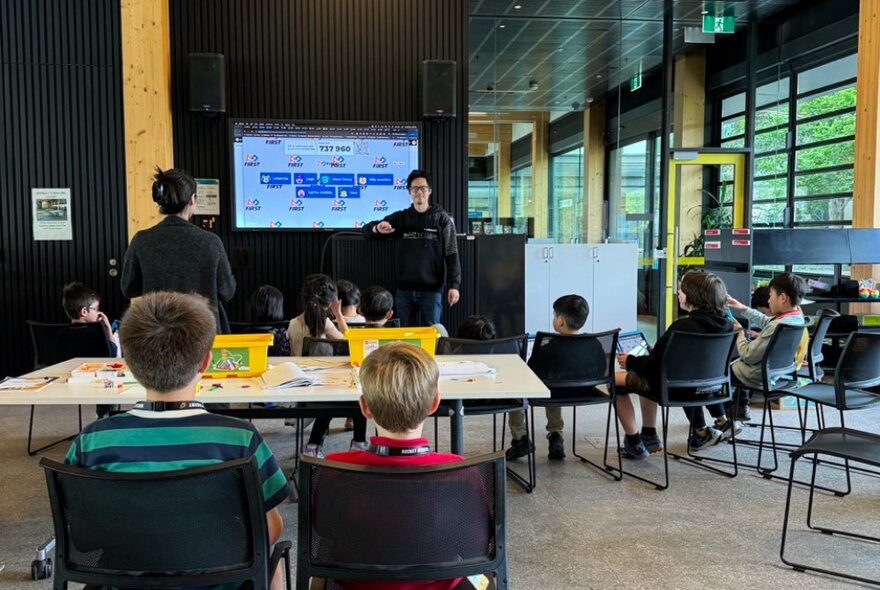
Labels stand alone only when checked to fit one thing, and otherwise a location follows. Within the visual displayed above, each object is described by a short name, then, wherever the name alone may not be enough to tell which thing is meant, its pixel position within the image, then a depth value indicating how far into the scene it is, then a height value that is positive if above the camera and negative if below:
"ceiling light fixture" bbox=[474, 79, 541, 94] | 8.17 +1.86
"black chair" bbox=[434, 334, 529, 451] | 3.45 -0.48
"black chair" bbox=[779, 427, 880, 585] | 2.55 -0.73
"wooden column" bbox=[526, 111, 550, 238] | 8.34 +0.92
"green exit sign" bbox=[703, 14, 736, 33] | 7.90 +2.53
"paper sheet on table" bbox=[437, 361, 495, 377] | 2.88 -0.48
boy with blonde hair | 1.66 -0.37
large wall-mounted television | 6.12 +0.69
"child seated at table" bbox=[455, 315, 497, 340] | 3.83 -0.41
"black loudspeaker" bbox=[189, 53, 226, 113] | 5.95 +1.44
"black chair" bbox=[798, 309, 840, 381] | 4.25 -0.57
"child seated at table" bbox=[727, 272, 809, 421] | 4.07 -0.41
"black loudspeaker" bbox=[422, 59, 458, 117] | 6.21 +1.44
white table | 2.53 -0.51
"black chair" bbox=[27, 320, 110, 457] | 4.13 -0.51
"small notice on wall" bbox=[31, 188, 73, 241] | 6.05 +0.34
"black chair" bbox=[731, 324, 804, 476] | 3.88 -0.62
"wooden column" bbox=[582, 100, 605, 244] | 8.57 +1.14
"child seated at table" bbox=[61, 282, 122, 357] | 4.39 -0.32
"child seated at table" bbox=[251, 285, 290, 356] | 4.40 -0.33
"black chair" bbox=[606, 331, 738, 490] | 3.66 -0.62
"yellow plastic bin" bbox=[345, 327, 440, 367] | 3.02 -0.37
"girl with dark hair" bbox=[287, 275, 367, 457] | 3.92 -0.39
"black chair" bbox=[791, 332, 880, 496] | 3.55 -0.64
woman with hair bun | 3.40 +0.01
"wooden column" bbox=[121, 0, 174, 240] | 5.97 +1.30
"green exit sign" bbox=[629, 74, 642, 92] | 8.32 +1.97
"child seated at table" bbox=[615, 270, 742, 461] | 3.86 -0.60
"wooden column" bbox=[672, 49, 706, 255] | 8.30 +1.54
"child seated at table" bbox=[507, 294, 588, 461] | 3.91 -0.97
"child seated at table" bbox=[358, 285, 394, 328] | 4.00 -0.30
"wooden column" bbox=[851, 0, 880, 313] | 6.43 +1.10
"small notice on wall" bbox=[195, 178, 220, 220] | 6.22 +0.52
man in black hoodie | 5.27 -0.07
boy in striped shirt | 1.59 -0.38
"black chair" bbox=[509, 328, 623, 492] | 3.57 -0.58
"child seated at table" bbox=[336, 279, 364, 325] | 4.54 -0.30
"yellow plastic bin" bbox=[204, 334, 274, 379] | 2.88 -0.42
